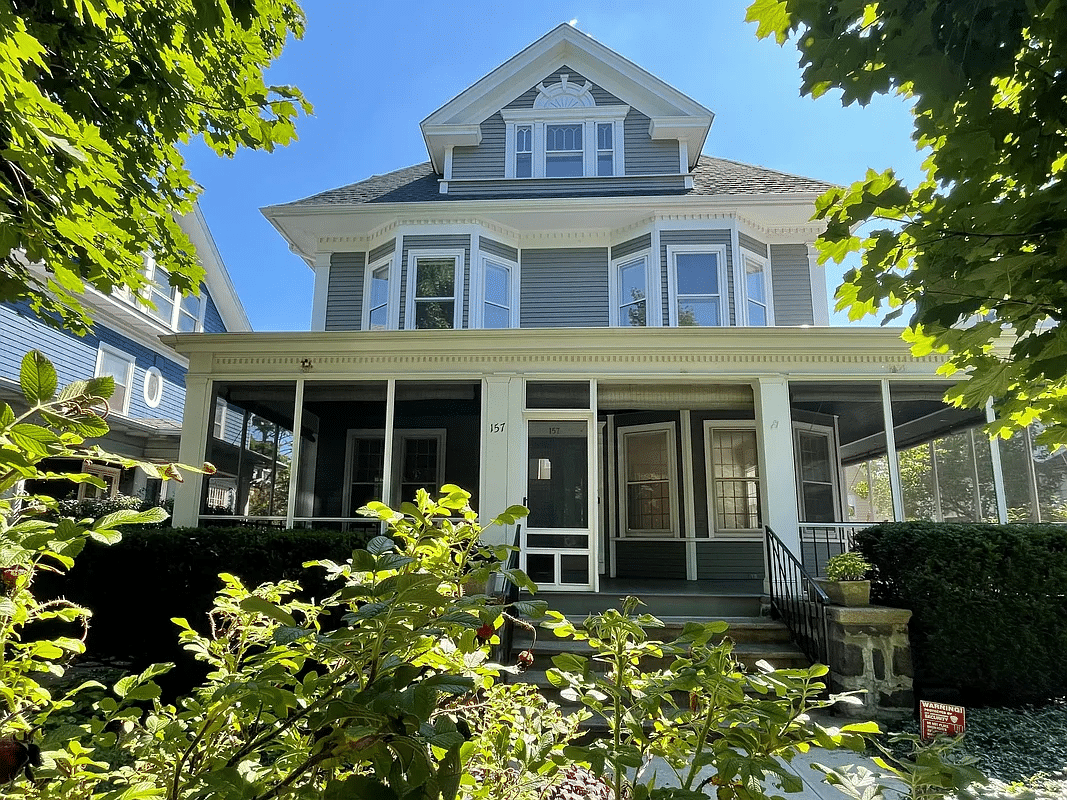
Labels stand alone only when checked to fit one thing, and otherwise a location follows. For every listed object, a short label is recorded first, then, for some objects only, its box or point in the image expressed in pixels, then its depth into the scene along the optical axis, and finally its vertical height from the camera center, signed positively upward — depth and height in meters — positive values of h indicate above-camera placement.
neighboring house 12.29 +3.48
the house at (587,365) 8.23 +2.08
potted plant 5.86 -0.55
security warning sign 3.40 -1.07
